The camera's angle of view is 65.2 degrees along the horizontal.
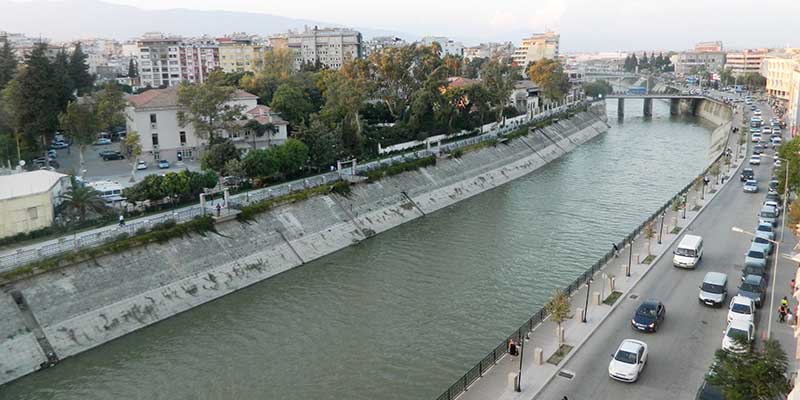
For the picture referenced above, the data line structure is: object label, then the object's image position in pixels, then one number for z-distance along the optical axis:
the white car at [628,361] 18.11
